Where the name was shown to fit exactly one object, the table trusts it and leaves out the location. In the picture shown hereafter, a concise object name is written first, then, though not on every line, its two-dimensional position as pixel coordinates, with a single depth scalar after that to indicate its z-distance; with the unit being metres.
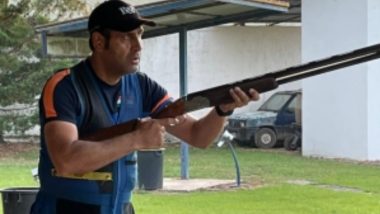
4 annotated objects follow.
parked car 22.38
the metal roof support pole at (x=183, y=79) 14.73
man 3.25
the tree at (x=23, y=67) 20.64
